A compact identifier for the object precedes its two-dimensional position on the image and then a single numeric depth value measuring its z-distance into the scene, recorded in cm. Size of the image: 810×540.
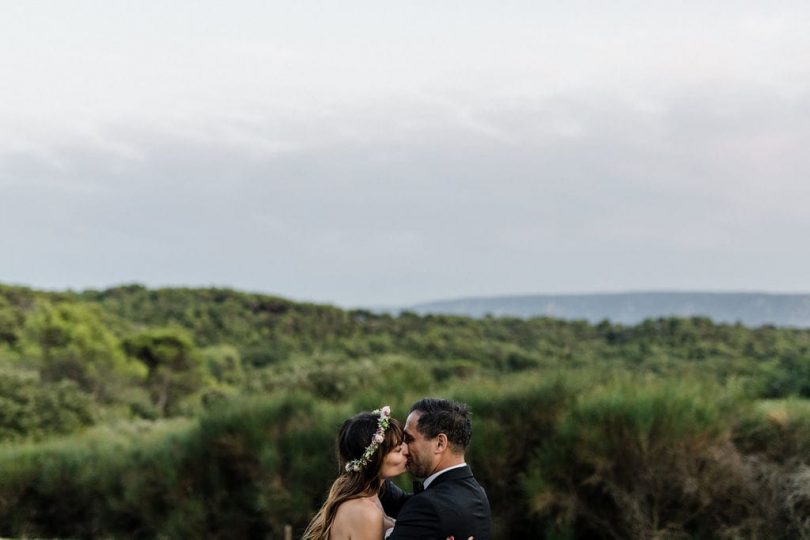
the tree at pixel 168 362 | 4162
